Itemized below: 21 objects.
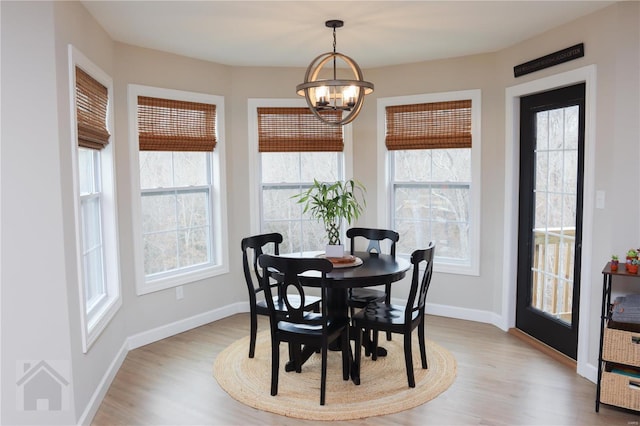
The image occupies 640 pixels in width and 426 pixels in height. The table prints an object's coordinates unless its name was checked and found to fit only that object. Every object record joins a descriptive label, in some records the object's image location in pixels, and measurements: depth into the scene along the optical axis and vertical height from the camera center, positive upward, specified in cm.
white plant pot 374 -53
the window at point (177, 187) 424 -7
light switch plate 334 -15
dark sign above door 350 +86
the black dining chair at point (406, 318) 326 -93
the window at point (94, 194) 288 -9
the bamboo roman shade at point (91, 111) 300 +44
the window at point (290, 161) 501 +18
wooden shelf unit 290 -107
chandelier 324 +55
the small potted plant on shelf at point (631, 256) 301 -48
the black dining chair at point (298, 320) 301 -90
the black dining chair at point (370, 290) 386 -84
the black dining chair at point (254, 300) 374 -90
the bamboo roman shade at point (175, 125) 423 +48
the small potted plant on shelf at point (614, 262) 306 -53
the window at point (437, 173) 470 +4
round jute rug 310 -139
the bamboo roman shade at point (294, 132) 500 +47
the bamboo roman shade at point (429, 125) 469 +50
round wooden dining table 321 -63
